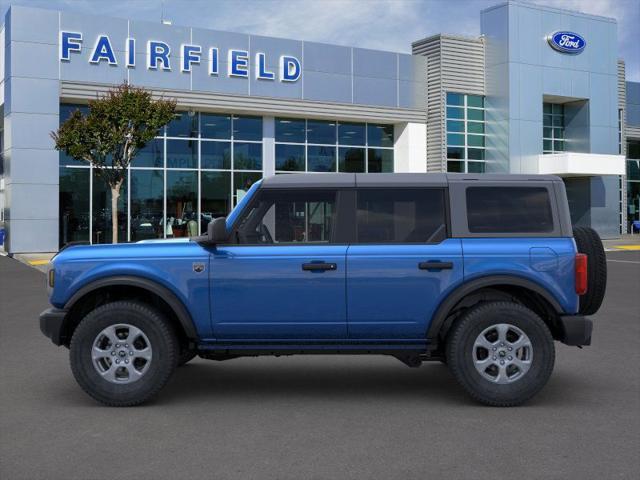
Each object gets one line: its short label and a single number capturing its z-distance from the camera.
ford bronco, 5.97
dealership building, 26.11
